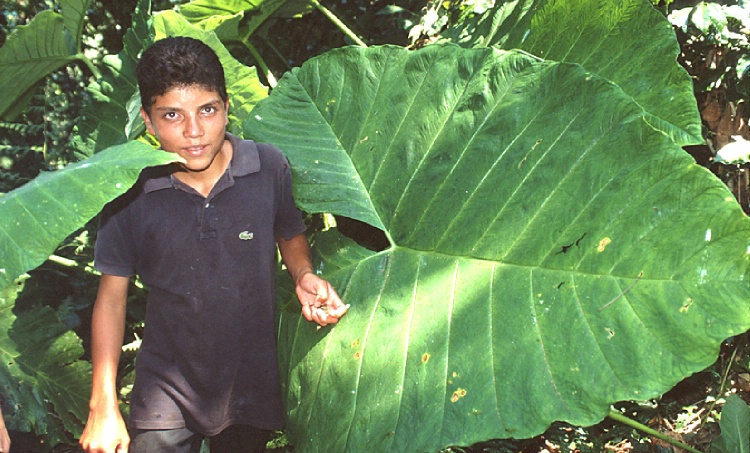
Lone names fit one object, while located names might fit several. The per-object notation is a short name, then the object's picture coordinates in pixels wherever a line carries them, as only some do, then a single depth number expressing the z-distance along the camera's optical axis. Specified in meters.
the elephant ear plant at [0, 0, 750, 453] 1.10
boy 1.40
